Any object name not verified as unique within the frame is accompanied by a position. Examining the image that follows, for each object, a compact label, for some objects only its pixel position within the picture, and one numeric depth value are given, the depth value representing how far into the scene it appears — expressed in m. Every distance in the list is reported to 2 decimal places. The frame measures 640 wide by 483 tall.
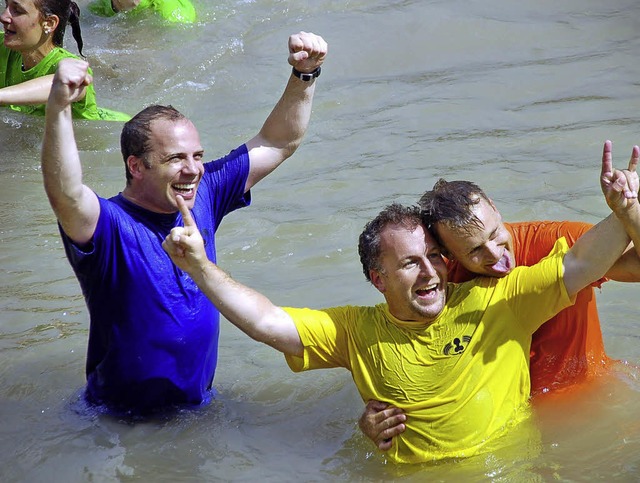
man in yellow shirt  8.35
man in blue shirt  8.45
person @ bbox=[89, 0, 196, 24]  20.84
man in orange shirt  8.42
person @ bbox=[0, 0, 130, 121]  14.20
